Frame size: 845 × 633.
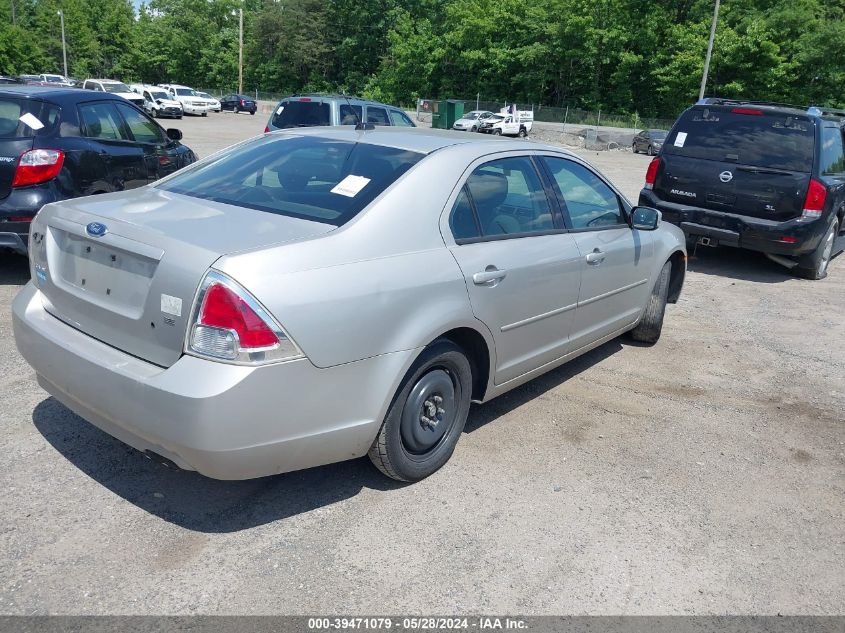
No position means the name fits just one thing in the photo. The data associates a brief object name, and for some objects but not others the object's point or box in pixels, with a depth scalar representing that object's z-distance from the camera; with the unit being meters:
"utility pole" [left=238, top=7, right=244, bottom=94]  67.12
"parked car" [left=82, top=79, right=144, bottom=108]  39.98
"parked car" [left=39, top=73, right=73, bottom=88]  41.18
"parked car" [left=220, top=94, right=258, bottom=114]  54.25
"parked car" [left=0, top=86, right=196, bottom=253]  6.14
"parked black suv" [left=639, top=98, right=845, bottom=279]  8.37
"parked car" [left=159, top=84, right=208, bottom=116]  46.12
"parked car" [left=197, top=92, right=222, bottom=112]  47.97
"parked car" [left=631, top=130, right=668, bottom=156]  36.51
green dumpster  38.81
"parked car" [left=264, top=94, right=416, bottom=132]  13.16
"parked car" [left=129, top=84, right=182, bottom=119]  42.53
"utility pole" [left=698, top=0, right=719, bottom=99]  39.09
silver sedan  2.84
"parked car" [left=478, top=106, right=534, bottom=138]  41.34
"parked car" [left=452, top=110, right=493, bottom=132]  39.75
